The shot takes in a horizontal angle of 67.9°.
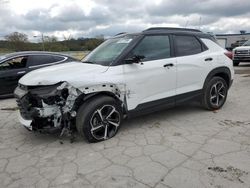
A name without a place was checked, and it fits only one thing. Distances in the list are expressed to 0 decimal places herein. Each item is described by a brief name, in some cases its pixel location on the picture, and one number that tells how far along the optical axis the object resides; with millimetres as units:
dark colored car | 5512
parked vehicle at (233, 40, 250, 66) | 10797
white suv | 2775
